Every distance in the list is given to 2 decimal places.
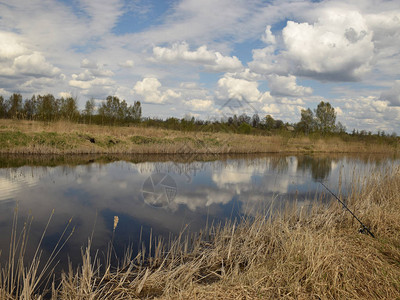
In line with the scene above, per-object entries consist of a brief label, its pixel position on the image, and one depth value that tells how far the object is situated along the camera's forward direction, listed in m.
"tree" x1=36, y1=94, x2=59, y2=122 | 22.93
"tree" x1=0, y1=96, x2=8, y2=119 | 36.06
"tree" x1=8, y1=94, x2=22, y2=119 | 37.11
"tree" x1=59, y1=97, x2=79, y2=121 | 22.91
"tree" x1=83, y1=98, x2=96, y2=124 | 28.39
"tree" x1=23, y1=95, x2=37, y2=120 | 37.79
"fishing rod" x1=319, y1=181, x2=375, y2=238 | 5.34
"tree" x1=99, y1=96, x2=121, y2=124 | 31.46
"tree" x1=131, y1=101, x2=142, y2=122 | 37.81
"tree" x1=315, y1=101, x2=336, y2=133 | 40.67
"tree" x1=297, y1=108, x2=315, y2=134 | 39.87
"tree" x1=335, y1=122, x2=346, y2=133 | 40.61
